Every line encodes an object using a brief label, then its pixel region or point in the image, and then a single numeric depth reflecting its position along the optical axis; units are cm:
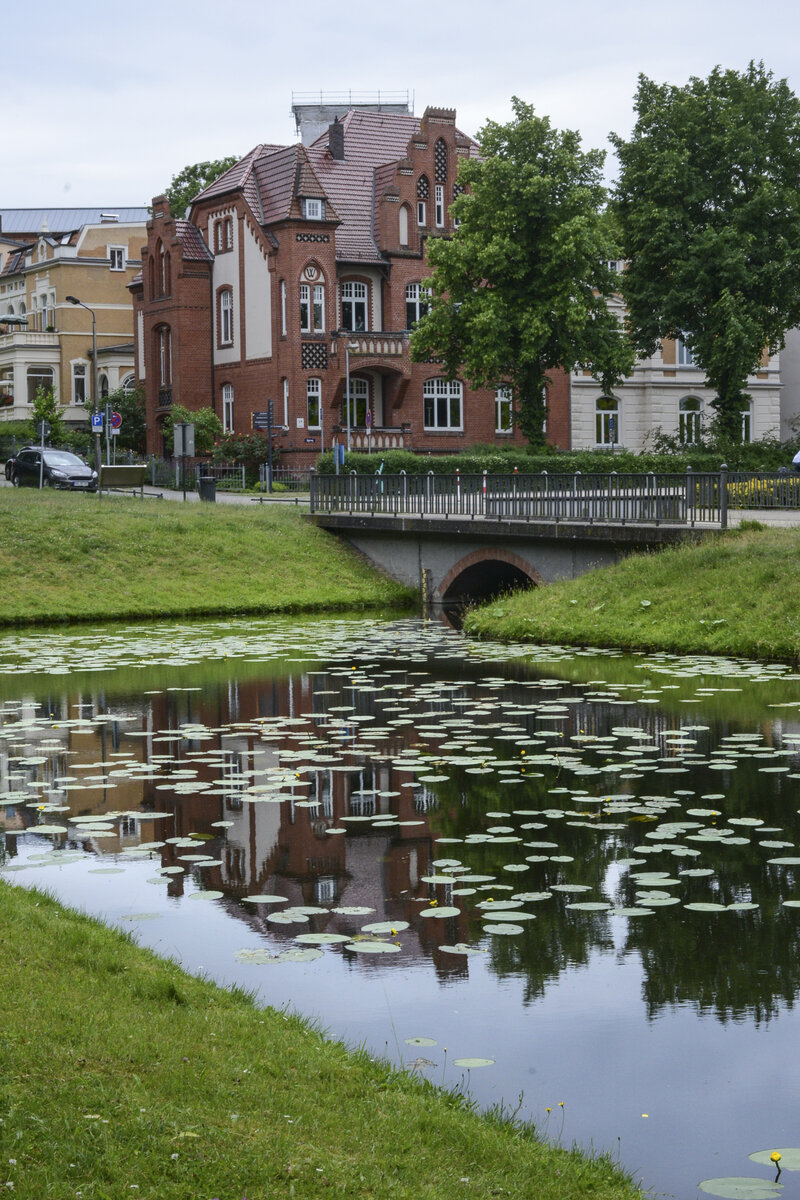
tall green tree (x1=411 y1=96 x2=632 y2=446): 4766
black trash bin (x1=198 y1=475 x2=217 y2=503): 4556
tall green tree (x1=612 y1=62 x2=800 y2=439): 4847
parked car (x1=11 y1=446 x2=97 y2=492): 4959
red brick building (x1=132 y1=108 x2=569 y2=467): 5719
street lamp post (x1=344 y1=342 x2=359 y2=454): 5669
